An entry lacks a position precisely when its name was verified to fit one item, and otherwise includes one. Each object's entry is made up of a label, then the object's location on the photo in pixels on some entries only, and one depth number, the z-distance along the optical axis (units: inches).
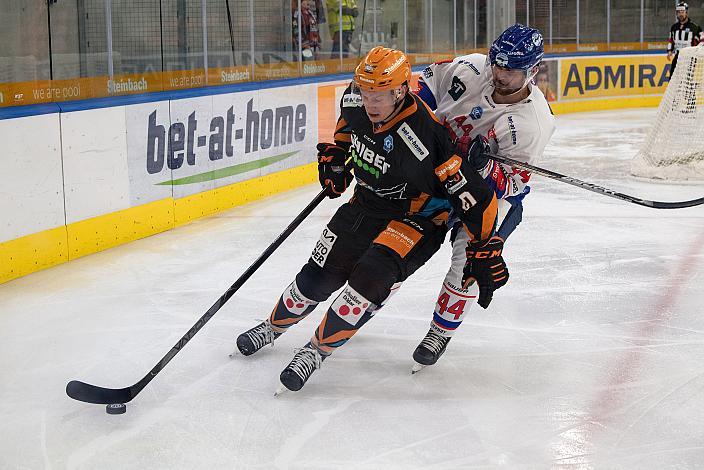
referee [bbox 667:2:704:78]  980.6
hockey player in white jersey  239.3
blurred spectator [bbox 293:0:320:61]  616.7
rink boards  362.0
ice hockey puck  225.1
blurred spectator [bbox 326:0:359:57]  666.8
